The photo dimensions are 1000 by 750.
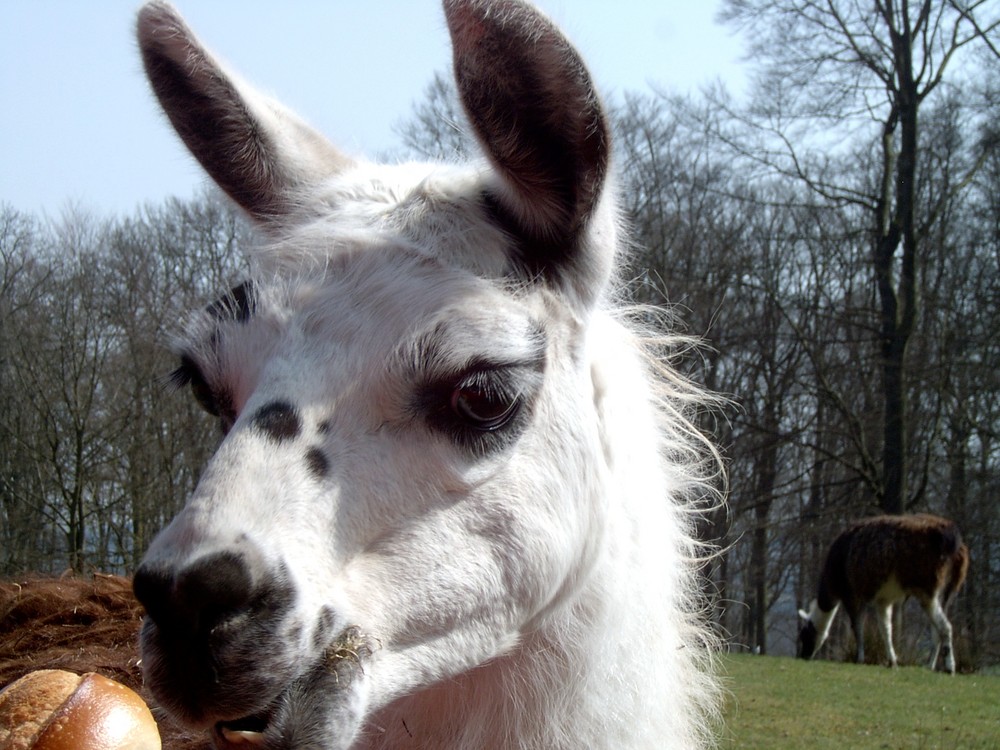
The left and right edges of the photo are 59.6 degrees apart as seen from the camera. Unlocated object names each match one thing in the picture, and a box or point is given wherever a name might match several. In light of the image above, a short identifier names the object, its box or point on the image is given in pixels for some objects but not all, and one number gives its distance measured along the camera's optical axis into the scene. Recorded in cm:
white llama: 169
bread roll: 253
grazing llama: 1669
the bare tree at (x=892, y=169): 2186
